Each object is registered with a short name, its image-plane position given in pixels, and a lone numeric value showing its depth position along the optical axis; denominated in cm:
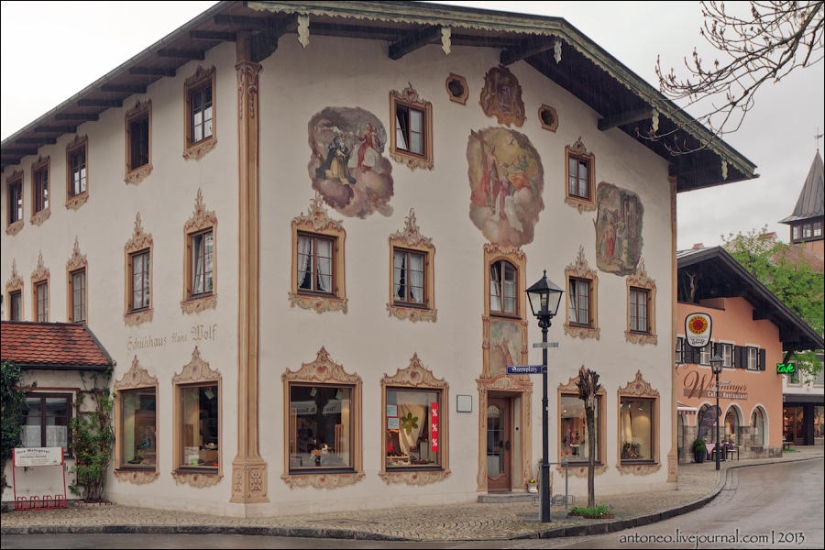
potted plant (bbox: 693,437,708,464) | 4103
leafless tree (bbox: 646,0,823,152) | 877
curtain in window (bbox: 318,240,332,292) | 2014
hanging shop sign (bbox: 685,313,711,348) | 2830
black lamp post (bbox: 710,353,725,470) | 3822
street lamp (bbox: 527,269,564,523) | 1822
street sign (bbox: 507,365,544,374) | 1850
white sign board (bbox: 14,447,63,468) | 2075
